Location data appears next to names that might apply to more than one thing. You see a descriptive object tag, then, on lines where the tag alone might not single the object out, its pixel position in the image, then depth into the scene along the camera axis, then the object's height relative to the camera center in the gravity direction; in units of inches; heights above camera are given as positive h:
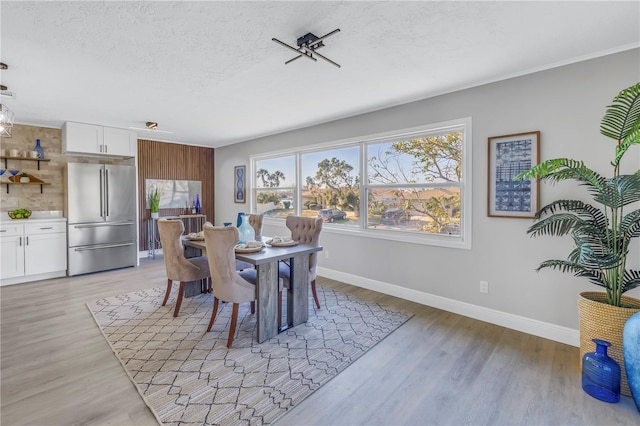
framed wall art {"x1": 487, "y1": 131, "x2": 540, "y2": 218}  109.0 +12.2
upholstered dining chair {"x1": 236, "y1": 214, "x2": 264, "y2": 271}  157.2 -9.4
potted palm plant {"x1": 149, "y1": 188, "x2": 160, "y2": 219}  240.4 +4.1
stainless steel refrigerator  187.9 -5.3
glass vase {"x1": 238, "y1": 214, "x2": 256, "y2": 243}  132.7 -10.5
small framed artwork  252.7 +20.3
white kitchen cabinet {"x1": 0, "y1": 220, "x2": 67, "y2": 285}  168.2 -24.5
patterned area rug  75.5 -47.6
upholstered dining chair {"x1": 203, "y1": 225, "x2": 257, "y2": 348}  102.3 -21.9
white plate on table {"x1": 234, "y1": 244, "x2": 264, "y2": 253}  114.0 -15.6
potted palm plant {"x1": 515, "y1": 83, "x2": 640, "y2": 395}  76.9 -7.7
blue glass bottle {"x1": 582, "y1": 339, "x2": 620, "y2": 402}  75.8 -42.4
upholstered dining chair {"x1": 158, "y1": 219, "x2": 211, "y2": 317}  124.9 -21.8
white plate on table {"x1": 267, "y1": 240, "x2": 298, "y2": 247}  124.8 -14.8
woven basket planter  78.7 -31.2
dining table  106.4 -28.8
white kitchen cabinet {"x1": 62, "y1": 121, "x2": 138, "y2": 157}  187.5 +44.5
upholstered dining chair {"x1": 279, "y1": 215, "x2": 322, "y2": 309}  124.4 -13.2
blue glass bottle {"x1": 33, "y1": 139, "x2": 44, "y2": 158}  187.9 +36.6
